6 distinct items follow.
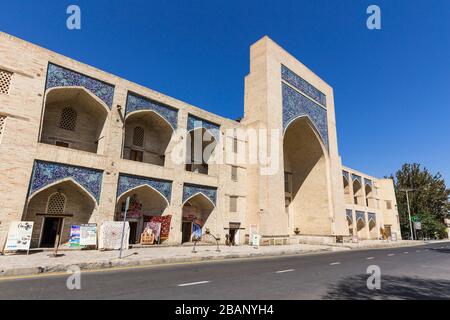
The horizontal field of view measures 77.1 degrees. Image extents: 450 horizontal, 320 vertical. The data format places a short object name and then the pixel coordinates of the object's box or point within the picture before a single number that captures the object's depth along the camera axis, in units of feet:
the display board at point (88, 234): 42.42
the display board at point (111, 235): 42.93
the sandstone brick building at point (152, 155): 39.99
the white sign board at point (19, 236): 35.09
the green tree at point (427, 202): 156.04
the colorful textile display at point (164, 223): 53.21
